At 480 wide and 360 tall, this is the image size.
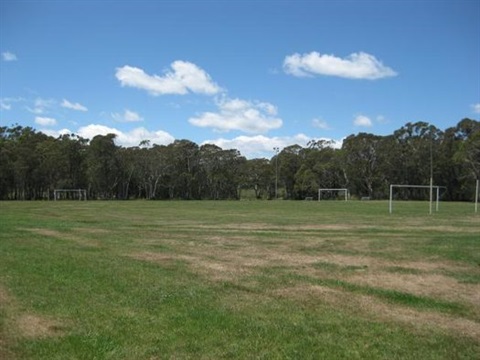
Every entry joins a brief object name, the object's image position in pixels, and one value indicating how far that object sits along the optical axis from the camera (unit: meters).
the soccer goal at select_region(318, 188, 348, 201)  116.44
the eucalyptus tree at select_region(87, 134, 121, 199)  107.69
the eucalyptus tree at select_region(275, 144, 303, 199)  125.50
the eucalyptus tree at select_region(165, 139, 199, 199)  116.34
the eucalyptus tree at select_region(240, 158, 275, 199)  128.88
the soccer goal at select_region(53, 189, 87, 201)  109.83
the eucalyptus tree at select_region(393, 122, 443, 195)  105.73
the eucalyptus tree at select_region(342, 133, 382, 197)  110.94
